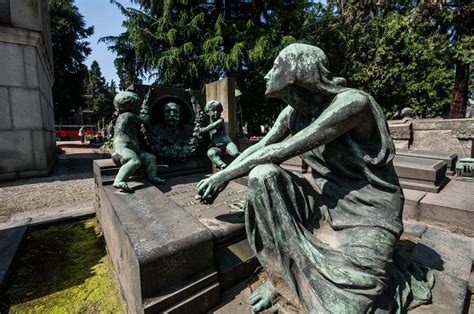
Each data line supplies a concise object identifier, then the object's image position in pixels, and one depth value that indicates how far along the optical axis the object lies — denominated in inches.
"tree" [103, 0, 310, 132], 548.4
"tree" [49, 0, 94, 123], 753.6
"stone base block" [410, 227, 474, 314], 60.5
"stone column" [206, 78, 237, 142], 227.6
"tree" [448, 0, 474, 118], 398.6
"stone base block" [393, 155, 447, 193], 162.2
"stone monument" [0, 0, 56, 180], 258.8
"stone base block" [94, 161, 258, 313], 64.1
